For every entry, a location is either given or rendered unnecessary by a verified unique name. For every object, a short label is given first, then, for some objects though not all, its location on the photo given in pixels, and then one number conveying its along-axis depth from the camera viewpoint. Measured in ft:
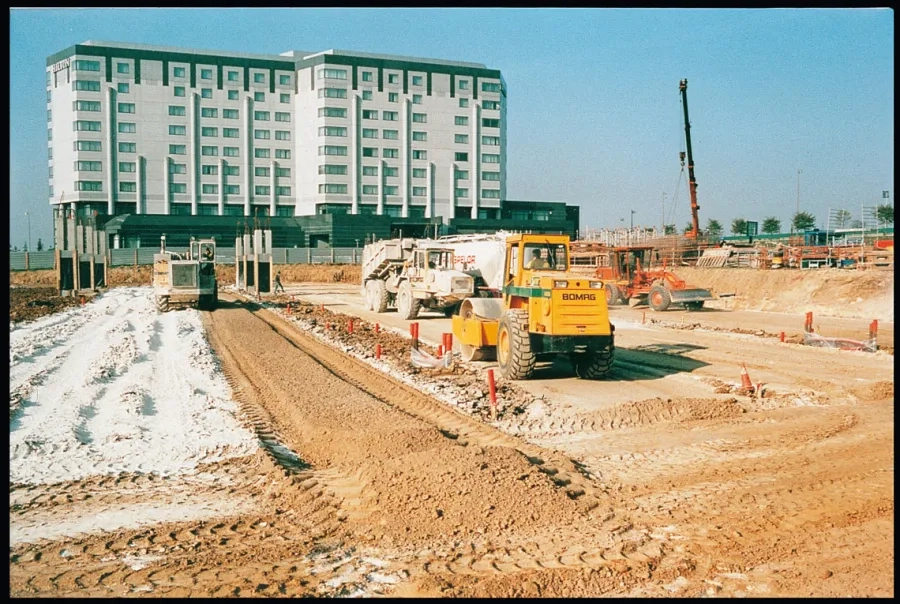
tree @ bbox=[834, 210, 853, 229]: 151.17
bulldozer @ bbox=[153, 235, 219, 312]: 91.30
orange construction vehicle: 95.45
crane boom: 145.33
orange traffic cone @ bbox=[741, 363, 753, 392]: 43.48
